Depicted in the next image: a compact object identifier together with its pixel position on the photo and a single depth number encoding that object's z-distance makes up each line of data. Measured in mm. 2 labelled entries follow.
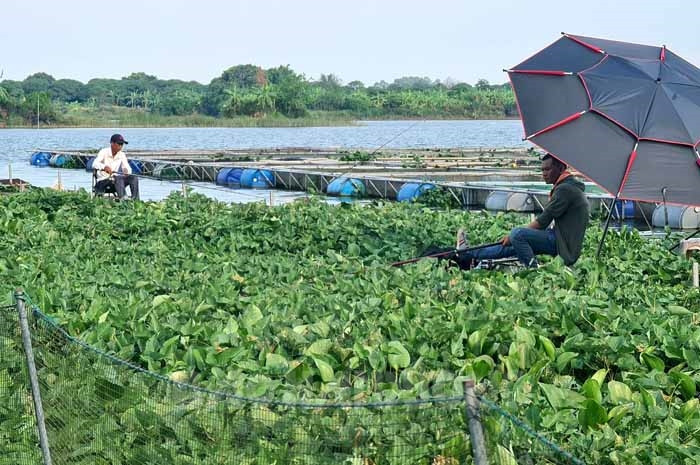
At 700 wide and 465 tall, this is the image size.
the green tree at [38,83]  179000
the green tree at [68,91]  178125
